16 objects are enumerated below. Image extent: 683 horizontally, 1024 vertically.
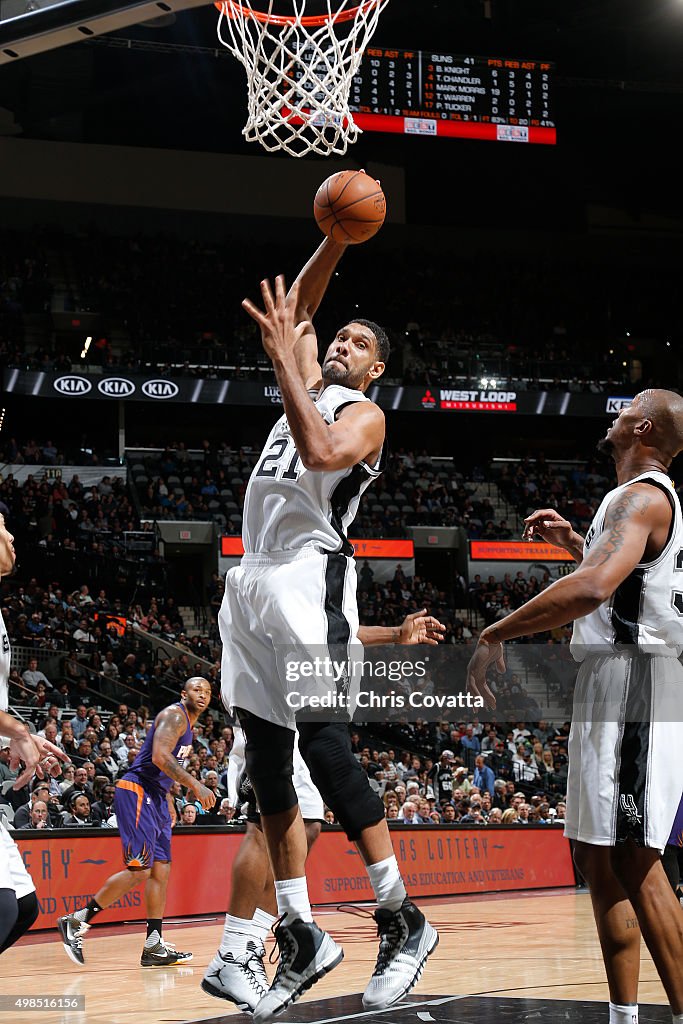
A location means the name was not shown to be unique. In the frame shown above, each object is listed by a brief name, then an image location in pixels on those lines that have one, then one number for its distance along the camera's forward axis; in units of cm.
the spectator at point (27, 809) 1088
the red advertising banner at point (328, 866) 1012
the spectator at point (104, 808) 1170
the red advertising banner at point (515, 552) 2483
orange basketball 446
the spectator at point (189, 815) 1217
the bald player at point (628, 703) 411
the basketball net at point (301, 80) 676
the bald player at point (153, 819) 793
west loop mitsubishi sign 2580
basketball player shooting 390
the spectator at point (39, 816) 1068
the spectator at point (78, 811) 1140
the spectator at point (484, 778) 1528
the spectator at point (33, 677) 1580
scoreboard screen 1772
